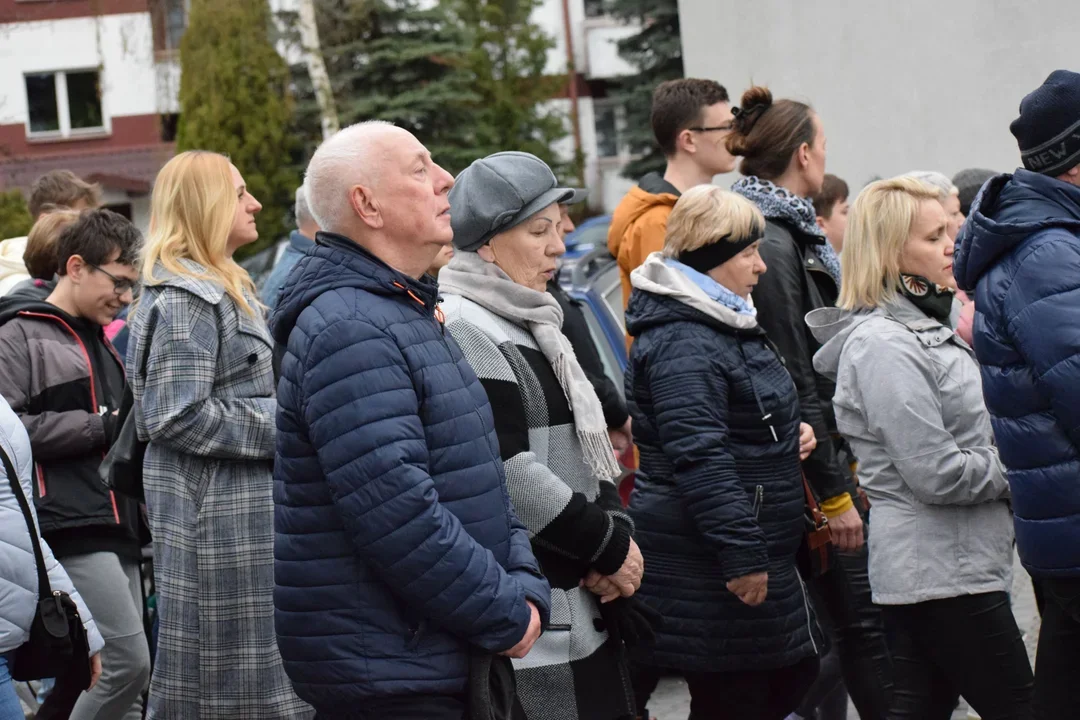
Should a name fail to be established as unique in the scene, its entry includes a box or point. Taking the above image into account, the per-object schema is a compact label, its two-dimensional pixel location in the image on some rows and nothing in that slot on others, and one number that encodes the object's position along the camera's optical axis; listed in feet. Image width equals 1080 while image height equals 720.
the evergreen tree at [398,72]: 109.03
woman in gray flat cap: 13.08
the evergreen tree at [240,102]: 105.19
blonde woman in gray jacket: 14.98
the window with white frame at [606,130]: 143.54
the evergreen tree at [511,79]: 114.01
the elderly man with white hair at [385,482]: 10.34
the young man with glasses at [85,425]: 17.61
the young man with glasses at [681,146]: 20.30
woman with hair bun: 17.43
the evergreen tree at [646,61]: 105.19
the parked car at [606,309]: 25.25
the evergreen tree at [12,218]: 66.13
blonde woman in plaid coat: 15.19
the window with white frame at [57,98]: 119.14
